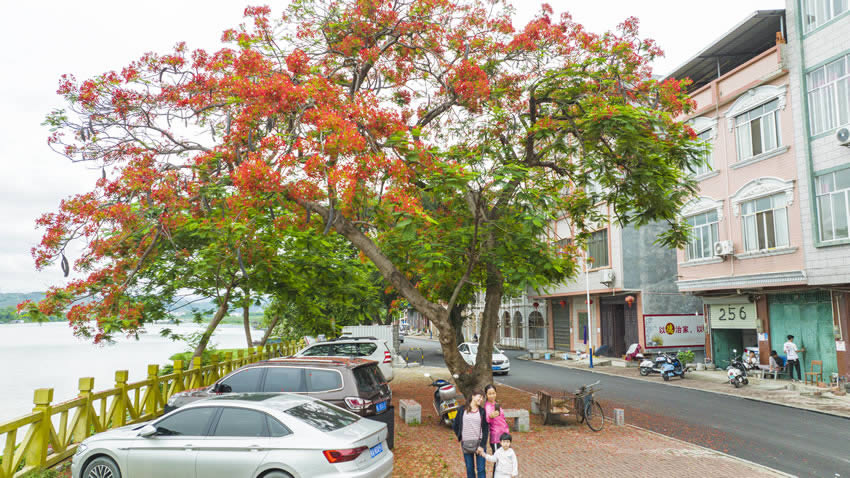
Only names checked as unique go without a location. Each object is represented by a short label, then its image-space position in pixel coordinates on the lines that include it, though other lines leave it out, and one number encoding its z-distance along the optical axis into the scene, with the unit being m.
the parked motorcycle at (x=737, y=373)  19.62
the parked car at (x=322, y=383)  9.13
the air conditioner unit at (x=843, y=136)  17.25
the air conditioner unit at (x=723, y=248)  22.43
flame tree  10.29
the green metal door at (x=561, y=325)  40.41
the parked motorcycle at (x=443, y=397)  12.35
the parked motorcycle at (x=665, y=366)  22.53
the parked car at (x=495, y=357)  25.18
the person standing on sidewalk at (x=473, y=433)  7.18
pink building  20.19
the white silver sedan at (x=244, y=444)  6.34
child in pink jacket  7.50
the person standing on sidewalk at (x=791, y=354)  20.03
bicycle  12.23
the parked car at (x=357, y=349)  16.89
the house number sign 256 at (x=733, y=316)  23.31
